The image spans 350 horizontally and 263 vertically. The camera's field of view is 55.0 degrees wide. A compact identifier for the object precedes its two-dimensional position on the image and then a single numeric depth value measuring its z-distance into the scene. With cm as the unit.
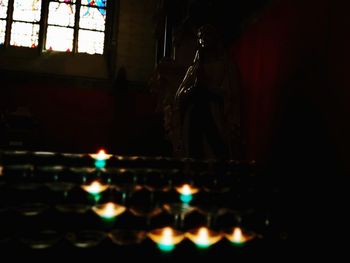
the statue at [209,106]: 295
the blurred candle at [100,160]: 194
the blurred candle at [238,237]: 98
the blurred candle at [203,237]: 96
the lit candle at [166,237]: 93
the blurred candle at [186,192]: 141
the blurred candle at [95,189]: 135
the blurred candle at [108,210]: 112
